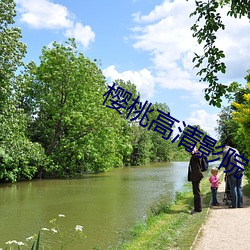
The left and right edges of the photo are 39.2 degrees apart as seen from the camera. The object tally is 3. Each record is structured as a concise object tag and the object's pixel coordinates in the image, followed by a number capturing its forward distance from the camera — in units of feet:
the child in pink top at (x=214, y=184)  35.73
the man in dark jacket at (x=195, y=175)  33.76
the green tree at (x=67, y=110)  94.79
